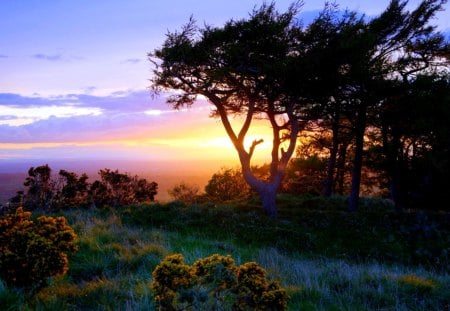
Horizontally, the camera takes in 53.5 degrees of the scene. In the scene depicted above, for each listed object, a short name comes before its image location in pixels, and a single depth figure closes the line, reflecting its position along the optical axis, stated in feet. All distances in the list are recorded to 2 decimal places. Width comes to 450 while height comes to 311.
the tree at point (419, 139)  65.46
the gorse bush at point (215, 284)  15.39
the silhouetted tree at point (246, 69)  59.82
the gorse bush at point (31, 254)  21.34
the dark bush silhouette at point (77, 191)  66.54
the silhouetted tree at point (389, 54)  65.87
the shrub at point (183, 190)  98.26
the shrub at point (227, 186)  96.73
